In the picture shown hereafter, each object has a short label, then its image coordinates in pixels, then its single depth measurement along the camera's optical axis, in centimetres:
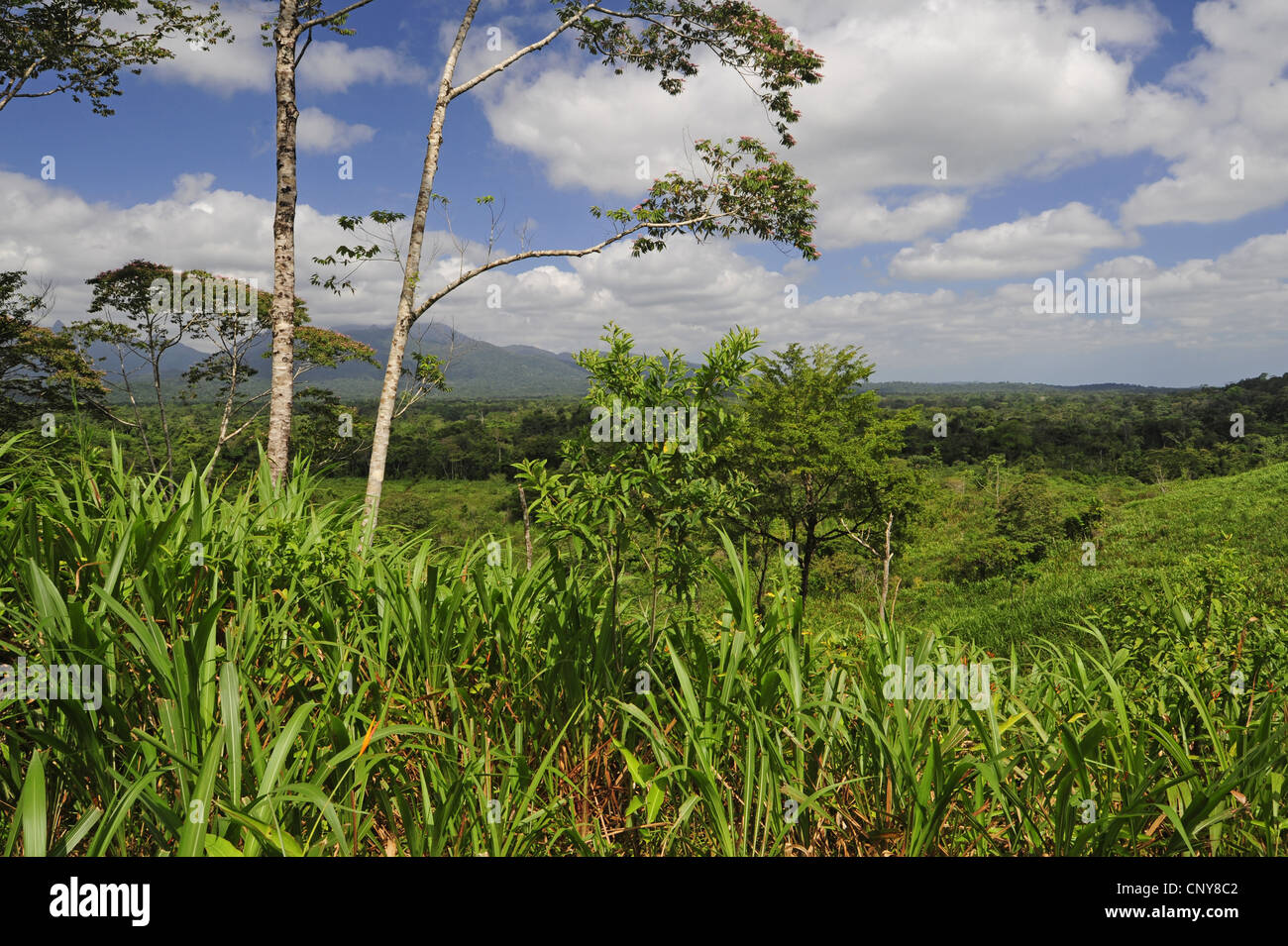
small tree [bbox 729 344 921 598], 1523
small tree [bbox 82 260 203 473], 1424
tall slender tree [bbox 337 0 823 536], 782
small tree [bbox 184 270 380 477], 1467
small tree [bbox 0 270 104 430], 1270
